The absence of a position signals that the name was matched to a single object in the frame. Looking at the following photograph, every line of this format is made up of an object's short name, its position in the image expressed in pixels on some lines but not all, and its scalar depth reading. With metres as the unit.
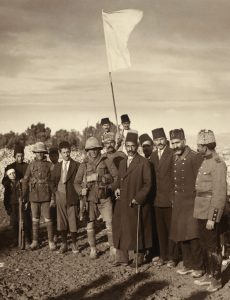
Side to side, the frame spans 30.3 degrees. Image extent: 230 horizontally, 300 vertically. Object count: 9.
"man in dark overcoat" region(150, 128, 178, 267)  7.47
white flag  9.37
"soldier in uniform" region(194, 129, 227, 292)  5.90
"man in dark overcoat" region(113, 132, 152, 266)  7.45
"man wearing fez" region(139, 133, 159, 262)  7.68
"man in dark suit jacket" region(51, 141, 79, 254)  8.65
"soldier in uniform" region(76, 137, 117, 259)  8.00
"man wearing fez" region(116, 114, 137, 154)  9.85
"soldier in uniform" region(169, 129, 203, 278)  6.79
